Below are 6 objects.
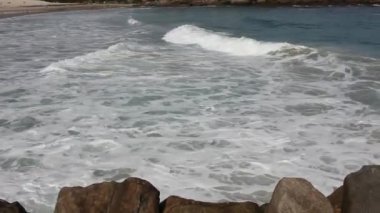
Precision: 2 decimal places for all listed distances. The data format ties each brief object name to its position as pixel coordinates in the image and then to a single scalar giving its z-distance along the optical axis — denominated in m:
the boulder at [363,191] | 4.33
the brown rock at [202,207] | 4.71
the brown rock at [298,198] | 4.39
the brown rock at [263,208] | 4.83
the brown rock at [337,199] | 4.83
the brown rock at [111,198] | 4.84
